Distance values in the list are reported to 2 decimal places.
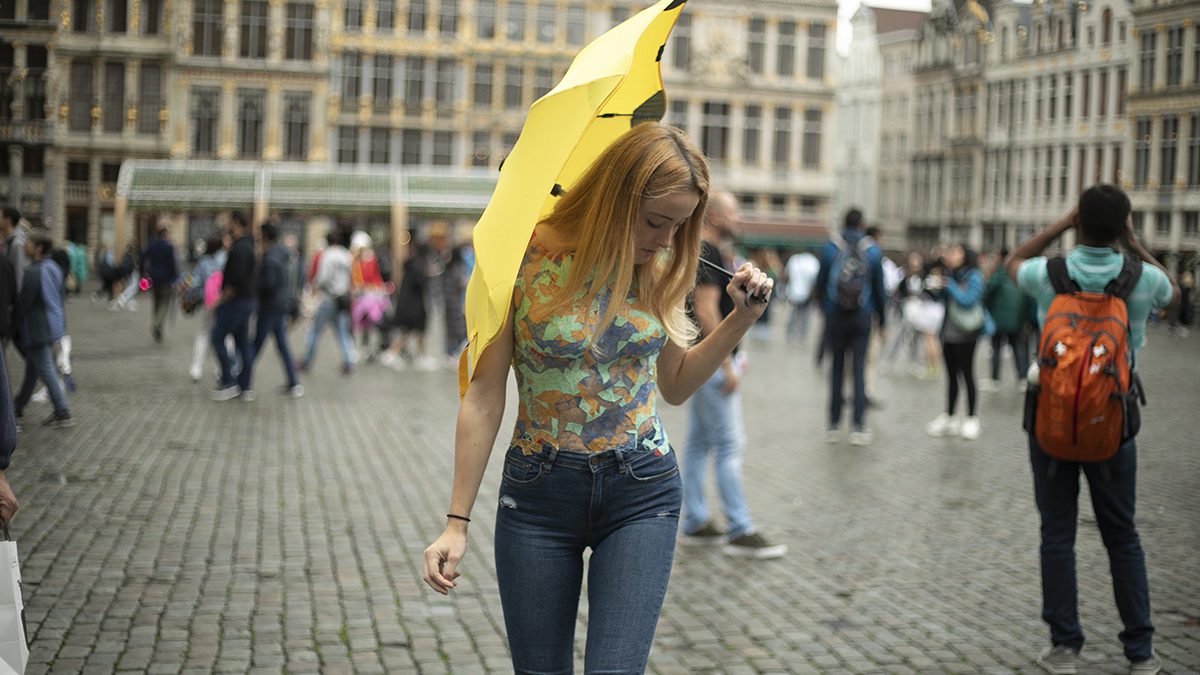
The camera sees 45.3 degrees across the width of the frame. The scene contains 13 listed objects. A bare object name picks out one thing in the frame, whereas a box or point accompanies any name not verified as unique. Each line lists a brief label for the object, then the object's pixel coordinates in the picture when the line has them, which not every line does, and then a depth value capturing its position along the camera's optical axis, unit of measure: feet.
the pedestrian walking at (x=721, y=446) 23.98
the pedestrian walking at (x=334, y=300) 57.72
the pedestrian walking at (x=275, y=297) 48.21
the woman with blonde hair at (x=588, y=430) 10.43
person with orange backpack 16.43
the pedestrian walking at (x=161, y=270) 66.59
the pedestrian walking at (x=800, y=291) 89.71
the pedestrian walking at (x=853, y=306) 40.06
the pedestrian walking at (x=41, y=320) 35.96
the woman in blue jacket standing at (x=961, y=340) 41.27
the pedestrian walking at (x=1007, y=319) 43.73
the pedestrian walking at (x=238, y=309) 45.78
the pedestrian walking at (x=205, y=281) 52.95
